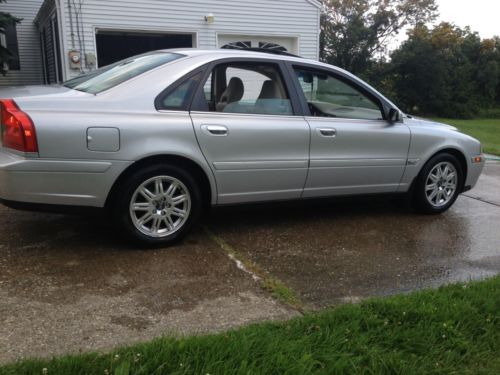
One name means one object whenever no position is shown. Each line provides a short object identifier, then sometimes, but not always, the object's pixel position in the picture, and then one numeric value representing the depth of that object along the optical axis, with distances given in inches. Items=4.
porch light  499.2
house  453.7
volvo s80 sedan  141.4
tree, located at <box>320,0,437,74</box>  1225.4
